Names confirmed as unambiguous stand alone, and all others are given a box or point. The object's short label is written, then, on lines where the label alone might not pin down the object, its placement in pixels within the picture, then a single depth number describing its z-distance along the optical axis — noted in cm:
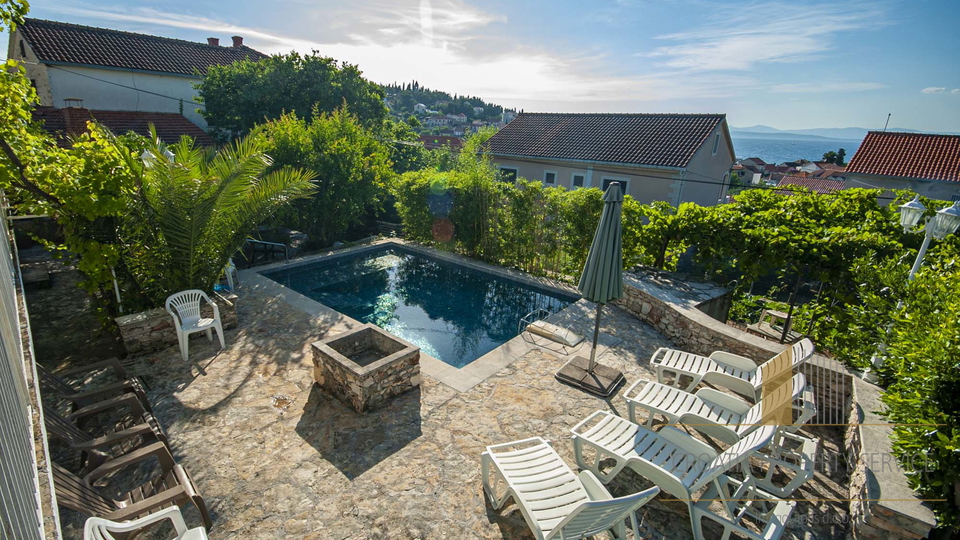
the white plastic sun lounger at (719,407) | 433
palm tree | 661
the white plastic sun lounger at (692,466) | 366
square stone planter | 538
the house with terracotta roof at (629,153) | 1922
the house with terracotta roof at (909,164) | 2106
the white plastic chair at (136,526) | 272
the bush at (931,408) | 311
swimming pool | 892
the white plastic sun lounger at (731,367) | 509
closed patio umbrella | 544
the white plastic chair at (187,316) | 642
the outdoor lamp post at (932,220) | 498
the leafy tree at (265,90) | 1855
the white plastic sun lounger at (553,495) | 320
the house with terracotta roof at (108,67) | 1875
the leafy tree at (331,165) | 1264
